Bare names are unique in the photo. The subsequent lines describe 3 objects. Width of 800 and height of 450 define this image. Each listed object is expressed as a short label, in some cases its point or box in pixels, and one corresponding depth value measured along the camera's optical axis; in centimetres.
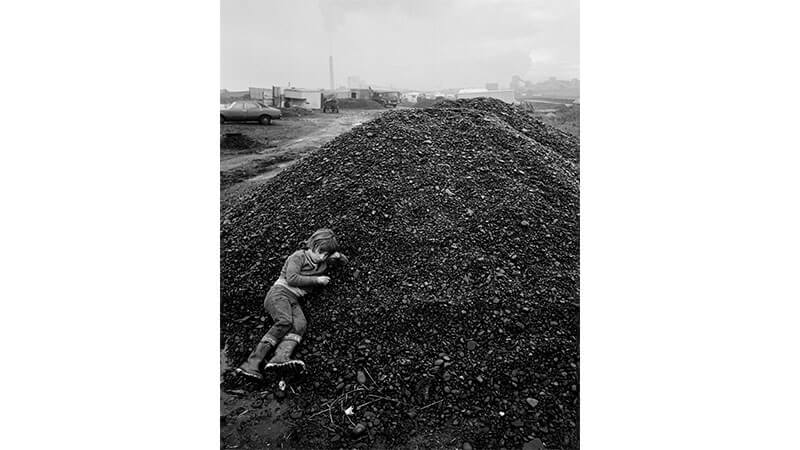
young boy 232
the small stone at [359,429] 215
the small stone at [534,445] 214
